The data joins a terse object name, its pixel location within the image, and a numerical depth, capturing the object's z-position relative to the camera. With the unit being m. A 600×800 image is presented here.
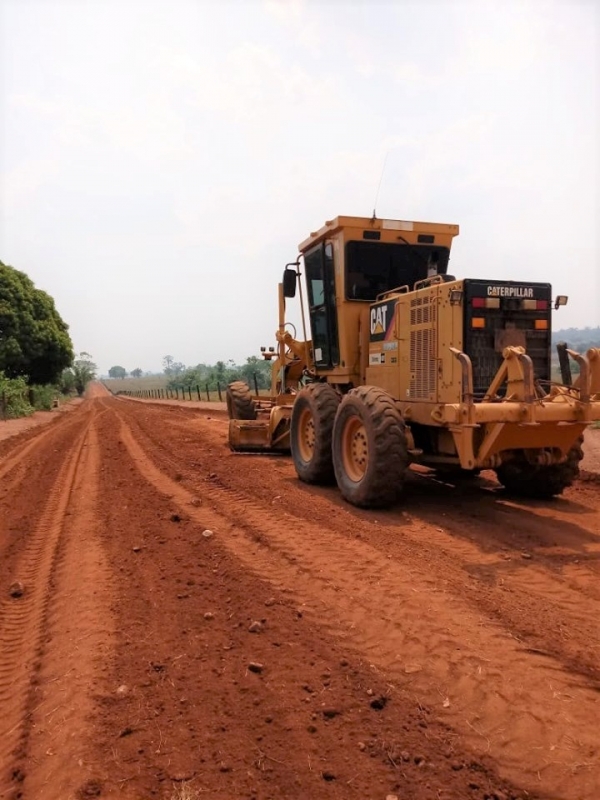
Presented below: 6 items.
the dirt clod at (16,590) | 4.61
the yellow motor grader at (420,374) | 5.80
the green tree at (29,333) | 28.75
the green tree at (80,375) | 82.06
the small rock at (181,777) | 2.45
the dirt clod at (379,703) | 2.86
